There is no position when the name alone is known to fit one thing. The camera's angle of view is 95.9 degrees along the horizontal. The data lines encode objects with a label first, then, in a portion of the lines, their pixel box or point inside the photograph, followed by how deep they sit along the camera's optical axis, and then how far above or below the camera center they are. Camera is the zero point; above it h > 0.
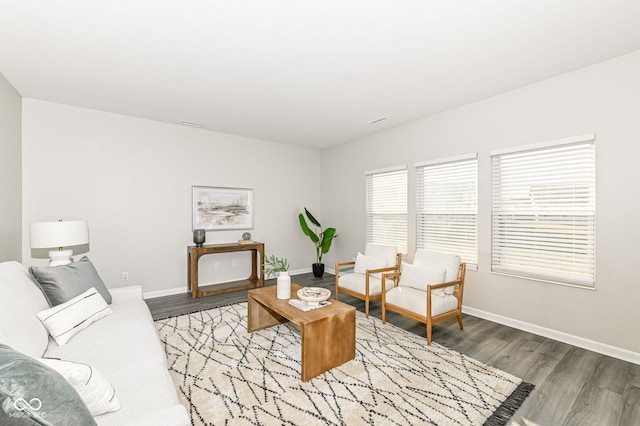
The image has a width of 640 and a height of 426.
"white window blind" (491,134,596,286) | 2.84 +0.01
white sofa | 1.28 -0.87
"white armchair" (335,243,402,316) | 3.63 -0.81
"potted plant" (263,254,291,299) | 2.87 -0.69
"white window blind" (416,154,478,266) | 3.73 +0.09
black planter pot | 5.71 -1.13
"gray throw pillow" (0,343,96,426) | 0.72 -0.50
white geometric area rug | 1.87 -1.30
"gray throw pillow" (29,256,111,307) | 2.21 -0.55
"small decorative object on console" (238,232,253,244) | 5.16 -0.46
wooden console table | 4.41 -0.94
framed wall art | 4.87 +0.09
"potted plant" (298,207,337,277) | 5.68 -0.50
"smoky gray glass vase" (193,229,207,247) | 4.59 -0.38
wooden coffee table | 2.25 -0.99
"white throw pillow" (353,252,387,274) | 3.98 -0.71
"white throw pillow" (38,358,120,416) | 1.13 -0.71
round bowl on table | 2.62 -0.77
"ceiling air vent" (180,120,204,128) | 4.50 +1.42
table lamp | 2.68 -0.21
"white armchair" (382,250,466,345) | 2.91 -0.87
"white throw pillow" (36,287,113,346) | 1.92 -0.74
